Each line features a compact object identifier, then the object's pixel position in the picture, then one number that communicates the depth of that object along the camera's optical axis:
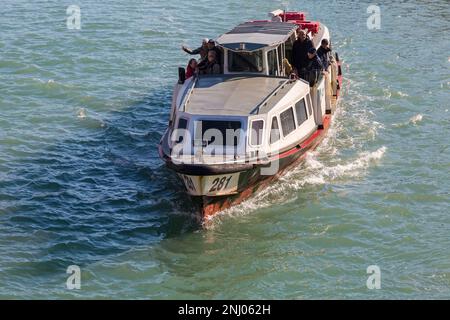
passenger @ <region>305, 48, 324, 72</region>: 28.98
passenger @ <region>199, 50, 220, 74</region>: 27.50
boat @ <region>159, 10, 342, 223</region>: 23.47
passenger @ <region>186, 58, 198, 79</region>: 28.00
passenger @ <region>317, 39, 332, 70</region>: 30.19
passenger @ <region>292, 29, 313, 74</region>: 29.11
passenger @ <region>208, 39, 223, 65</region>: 27.92
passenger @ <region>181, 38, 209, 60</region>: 28.23
